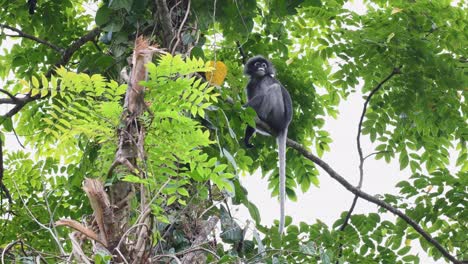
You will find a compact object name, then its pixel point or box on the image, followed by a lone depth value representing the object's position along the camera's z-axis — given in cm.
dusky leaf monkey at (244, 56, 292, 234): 1194
